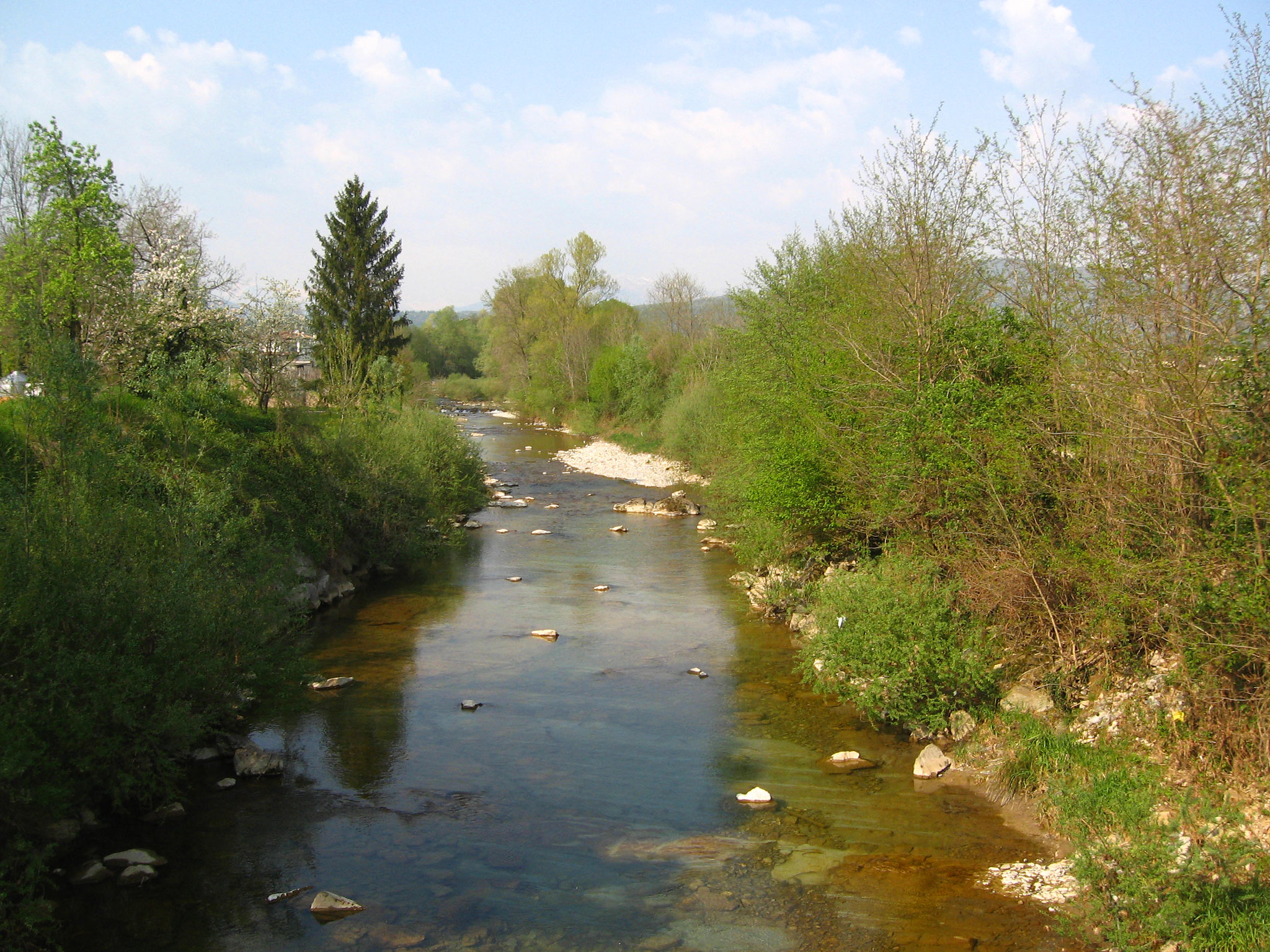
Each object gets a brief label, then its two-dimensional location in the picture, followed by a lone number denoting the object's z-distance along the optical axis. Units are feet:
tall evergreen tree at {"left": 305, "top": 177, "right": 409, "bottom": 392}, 144.05
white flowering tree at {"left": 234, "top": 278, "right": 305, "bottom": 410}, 79.41
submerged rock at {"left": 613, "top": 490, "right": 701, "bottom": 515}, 104.88
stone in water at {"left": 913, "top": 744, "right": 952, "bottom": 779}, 36.79
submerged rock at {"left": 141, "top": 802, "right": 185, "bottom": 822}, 32.45
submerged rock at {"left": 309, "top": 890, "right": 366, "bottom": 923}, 26.35
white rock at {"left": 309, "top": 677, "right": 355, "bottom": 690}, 47.16
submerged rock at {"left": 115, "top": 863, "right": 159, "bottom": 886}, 28.07
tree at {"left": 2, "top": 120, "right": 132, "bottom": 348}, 58.54
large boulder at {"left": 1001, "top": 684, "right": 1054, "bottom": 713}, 36.94
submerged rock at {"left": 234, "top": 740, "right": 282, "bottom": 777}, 36.55
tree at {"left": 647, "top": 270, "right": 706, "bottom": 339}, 177.88
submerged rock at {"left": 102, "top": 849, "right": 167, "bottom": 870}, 28.96
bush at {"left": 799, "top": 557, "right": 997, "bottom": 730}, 39.04
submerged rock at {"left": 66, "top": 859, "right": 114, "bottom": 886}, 28.07
